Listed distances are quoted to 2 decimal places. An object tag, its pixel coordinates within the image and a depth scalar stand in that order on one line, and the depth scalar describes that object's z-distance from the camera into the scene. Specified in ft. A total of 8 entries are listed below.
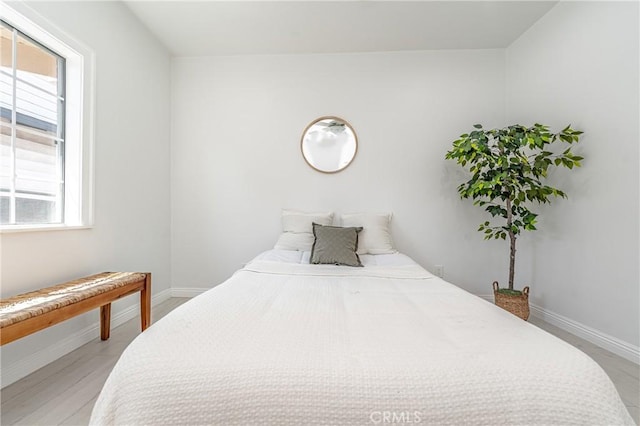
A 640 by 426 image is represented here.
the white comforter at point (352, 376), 2.55
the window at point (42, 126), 5.56
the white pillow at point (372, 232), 9.04
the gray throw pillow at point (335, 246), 7.80
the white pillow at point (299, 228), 9.09
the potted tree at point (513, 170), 7.41
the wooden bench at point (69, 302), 4.20
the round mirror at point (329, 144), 10.34
